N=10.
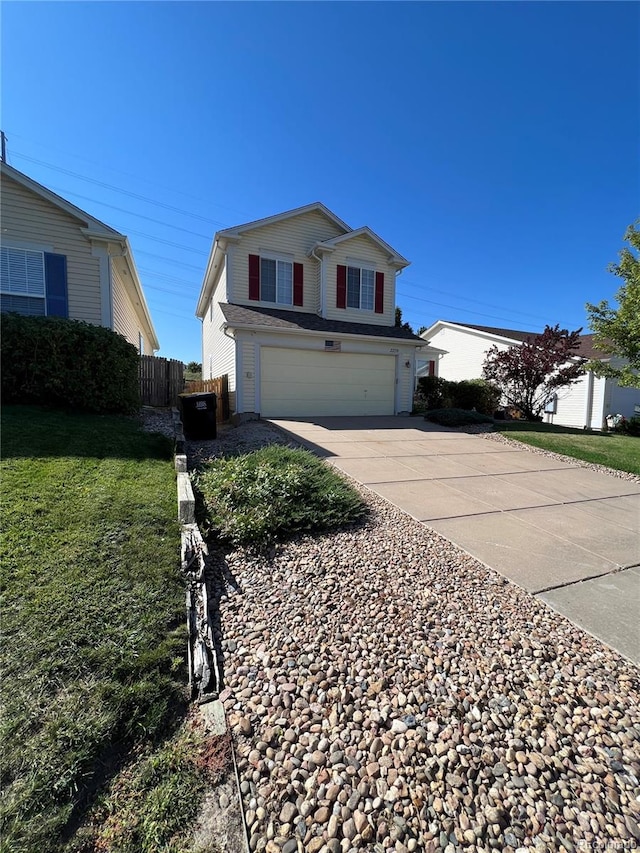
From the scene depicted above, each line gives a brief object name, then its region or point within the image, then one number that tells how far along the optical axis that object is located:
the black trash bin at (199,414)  7.88
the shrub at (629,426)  15.87
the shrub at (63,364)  7.05
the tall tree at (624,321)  9.91
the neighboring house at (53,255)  8.70
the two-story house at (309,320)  11.42
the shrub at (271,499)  3.58
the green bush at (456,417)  11.70
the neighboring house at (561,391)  16.83
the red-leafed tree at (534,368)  13.68
